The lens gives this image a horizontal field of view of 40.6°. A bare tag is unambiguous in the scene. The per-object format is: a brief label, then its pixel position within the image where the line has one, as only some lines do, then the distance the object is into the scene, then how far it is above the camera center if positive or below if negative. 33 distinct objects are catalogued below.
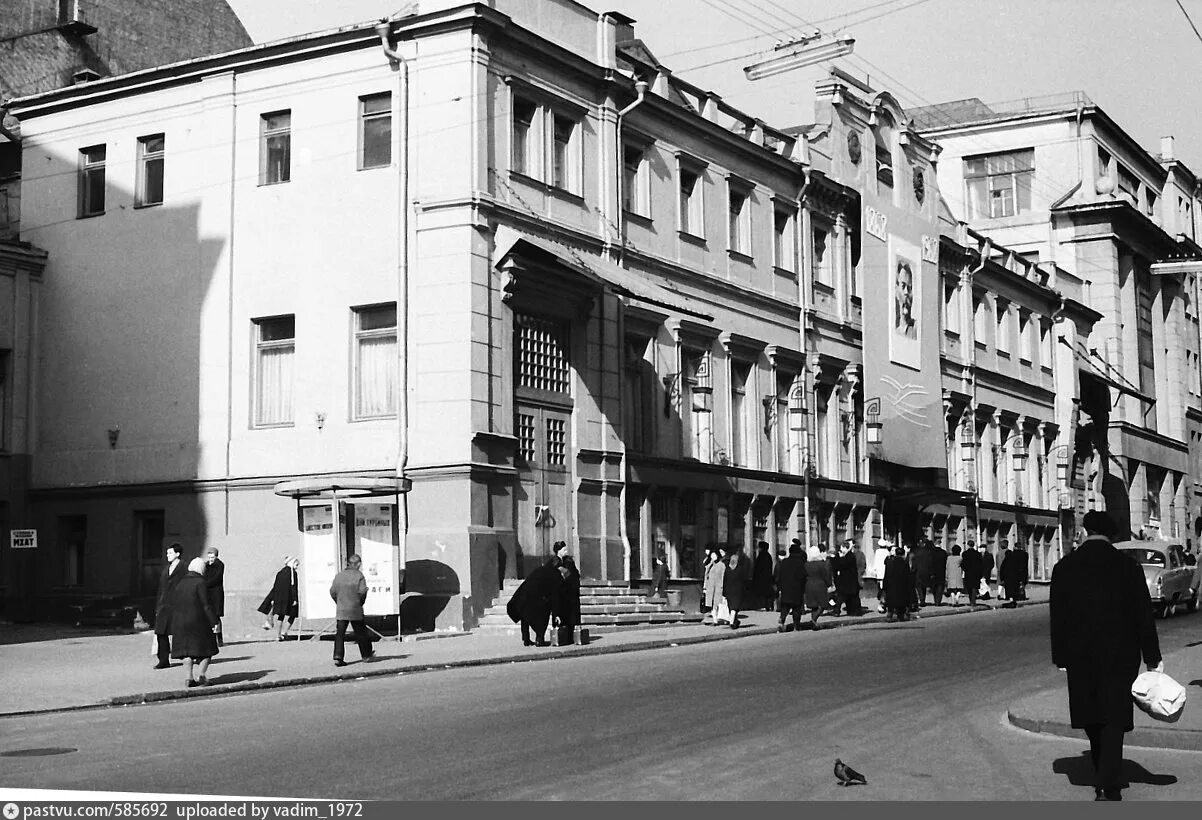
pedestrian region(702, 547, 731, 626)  33.00 -0.90
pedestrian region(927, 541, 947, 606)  41.00 -0.66
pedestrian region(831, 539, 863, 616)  36.62 -0.77
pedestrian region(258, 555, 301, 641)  29.52 -0.84
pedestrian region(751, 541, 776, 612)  39.59 -0.77
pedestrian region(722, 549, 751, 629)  32.00 -0.69
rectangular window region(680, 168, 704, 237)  40.00 +8.51
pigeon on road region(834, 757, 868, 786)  10.98 -1.54
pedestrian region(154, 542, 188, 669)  22.38 -0.67
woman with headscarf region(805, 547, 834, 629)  31.94 -0.77
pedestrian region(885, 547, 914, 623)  34.81 -0.83
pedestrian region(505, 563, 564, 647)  26.90 -0.85
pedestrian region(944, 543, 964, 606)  44.69 -0.86
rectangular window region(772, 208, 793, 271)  44.84 +8.55
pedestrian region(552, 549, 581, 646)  27.09 -0.99
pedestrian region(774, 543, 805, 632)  31.52 -0.75
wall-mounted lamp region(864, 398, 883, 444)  47.50 +3.66
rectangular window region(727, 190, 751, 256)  42.53 +8.57
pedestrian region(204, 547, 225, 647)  25.98 -0.35
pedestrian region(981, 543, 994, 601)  47.47 -0.68
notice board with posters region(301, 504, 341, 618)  27.61 -0.12
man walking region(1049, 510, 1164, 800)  10.57 -0.64
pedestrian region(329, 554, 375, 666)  23.47 -0.73
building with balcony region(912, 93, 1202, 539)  73.88 +13.83
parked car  36.66 -0.74
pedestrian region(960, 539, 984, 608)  42.72 -0.66
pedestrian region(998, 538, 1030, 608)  43.16 -0.78
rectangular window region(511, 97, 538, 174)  33.44 +8.66
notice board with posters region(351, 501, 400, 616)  27.86 -0.08
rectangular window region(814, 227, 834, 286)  47.12 +8.34
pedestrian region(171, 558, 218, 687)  20.06 -0.87
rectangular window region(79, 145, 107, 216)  36.56 +8.45
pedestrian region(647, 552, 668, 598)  36.28 -0.72
